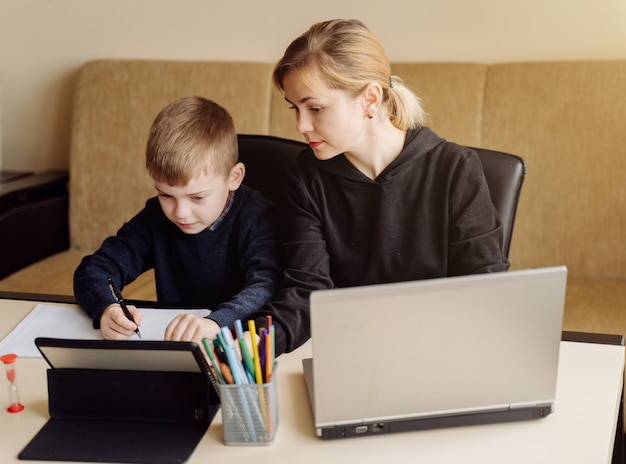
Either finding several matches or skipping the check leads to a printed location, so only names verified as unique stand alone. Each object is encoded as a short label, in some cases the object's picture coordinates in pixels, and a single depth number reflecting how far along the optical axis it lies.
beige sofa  2.22
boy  1.41
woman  1.40
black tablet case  1.00
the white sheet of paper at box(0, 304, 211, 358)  1.30
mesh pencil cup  0.98
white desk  0.97
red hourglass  1.10
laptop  0.94
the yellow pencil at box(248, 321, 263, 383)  0.98
